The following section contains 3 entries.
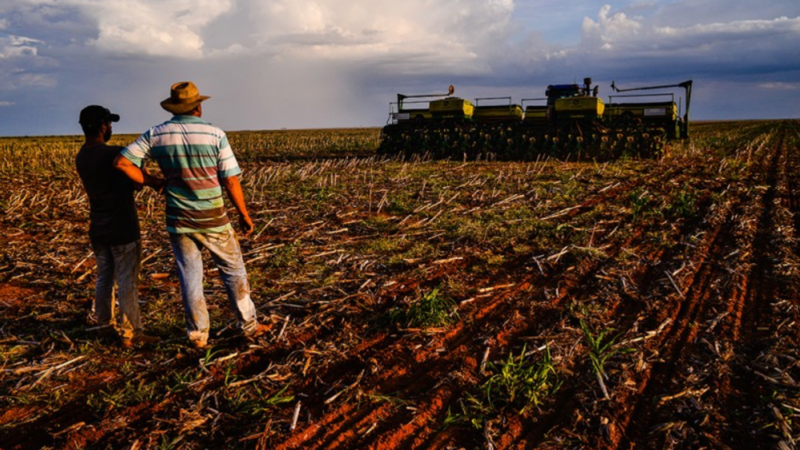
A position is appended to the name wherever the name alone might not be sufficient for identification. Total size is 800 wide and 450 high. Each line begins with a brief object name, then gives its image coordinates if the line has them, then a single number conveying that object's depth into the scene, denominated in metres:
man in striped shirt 4.09
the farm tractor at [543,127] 19.03
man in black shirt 4.32
